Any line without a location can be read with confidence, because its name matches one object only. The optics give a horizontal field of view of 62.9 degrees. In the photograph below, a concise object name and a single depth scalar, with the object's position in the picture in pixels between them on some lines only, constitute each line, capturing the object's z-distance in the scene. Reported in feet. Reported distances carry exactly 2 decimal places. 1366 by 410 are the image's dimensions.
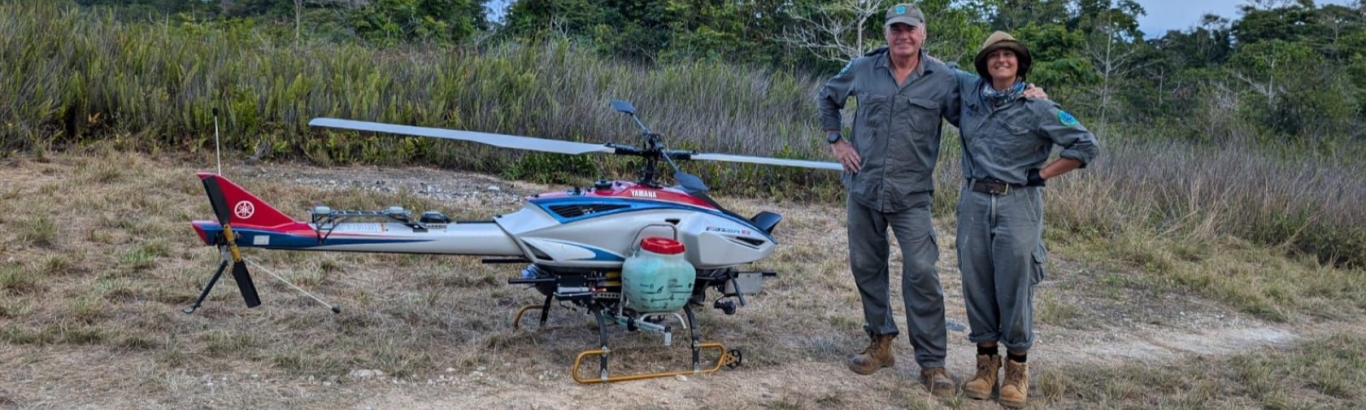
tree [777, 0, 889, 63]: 52.19
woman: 14.89
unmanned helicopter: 15.03
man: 15.69
